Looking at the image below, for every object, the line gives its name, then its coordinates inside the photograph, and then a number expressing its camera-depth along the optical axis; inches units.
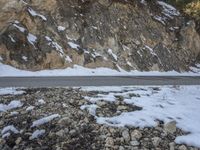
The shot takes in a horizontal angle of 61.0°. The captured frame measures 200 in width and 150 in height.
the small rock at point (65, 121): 156.7
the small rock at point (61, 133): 149.4
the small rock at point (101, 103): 174.8
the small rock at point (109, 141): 141.5
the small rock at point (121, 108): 172.2
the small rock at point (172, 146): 140.6
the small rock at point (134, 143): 142.3
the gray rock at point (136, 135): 146.5
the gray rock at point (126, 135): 145.0
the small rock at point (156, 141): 143.2
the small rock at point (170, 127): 152.6
